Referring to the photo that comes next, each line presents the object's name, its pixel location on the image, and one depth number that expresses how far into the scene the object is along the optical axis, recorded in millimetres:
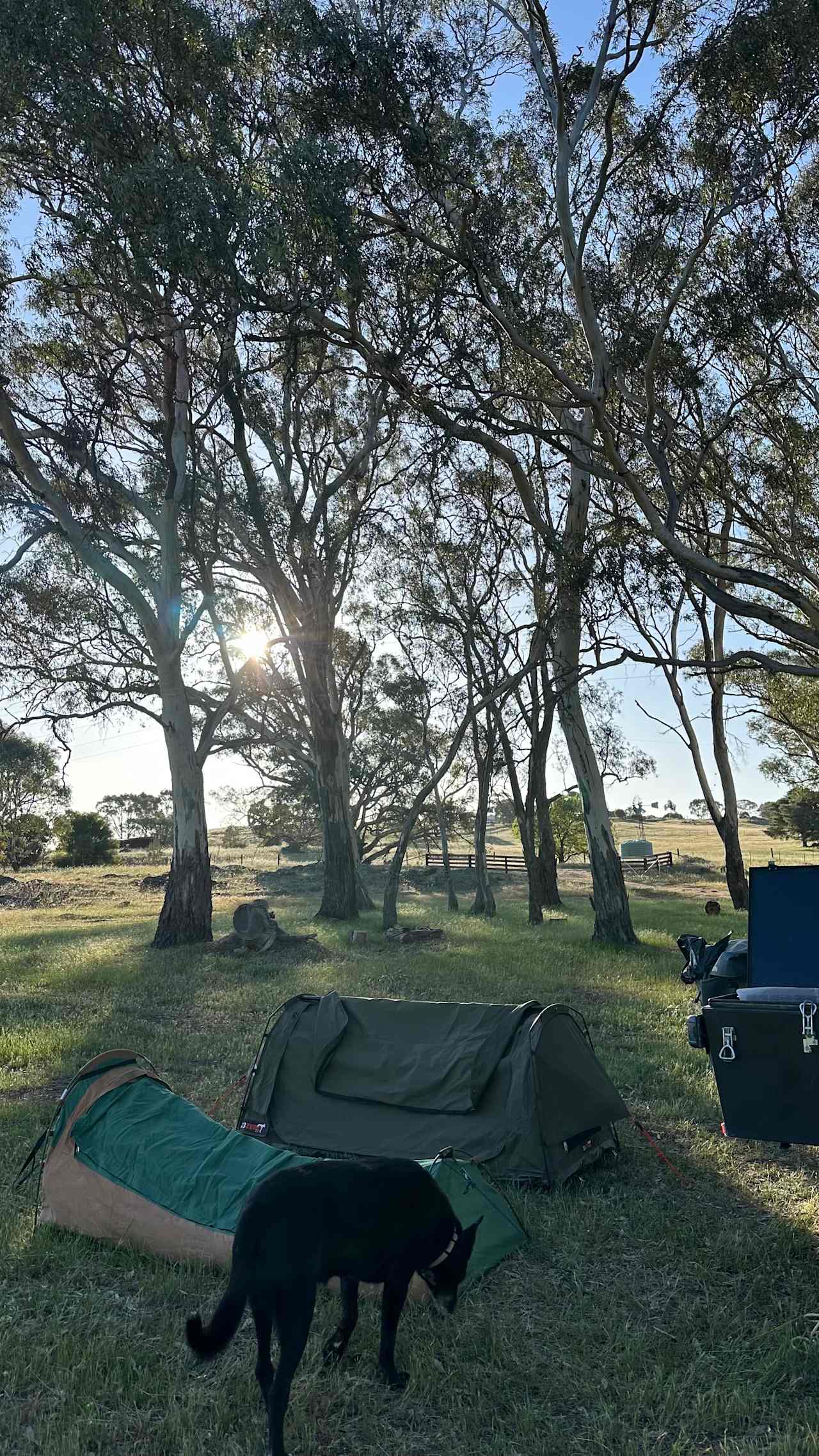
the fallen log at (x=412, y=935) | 19078
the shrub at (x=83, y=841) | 52312
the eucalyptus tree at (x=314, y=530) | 20328
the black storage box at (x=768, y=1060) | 4406
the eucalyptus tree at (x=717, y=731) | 23000
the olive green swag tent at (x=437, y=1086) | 6273
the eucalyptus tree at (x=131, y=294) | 11625
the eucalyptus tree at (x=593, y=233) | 11461
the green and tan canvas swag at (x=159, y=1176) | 5172
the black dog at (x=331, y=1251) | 3543
